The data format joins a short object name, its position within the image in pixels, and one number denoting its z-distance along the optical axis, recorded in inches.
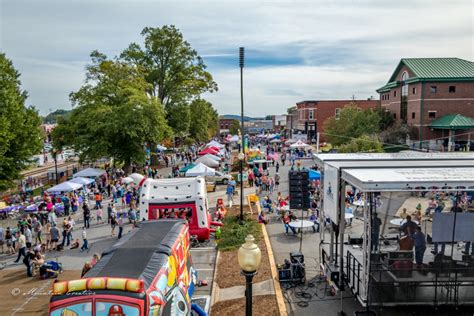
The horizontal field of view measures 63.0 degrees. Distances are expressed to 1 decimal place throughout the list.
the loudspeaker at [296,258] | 478.6
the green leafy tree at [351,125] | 1758.5
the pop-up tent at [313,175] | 936.8
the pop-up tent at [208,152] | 1652.1
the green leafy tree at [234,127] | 5493.1
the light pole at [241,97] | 729.0
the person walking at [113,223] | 730.2
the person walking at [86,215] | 787.4
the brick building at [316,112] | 3228.3
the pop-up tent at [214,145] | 2010.8
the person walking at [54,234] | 653.9
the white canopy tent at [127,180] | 1104.8
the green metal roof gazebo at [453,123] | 1683.1
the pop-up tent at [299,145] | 1787.6
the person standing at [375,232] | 324.8
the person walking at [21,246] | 596.1
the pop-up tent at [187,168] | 1213.1
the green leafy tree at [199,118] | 2026.3
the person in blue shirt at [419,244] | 342.6
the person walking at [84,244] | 639.1
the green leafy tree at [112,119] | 1252.5
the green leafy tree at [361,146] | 1347.2
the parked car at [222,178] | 1272.1
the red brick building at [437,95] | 1768.0
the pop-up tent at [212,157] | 1454.6
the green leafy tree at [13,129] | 919.0
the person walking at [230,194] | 951.0
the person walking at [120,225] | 698.8
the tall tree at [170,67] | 1758.1
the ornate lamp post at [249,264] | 249.1
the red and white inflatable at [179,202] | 608.7
